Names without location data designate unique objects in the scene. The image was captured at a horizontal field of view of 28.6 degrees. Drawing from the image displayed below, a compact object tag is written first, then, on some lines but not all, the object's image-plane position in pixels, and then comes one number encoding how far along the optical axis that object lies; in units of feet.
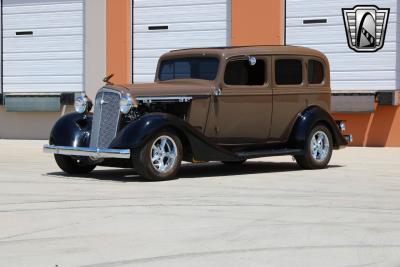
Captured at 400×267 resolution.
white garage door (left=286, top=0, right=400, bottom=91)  57.98
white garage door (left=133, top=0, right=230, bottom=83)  63.00
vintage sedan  33.22
